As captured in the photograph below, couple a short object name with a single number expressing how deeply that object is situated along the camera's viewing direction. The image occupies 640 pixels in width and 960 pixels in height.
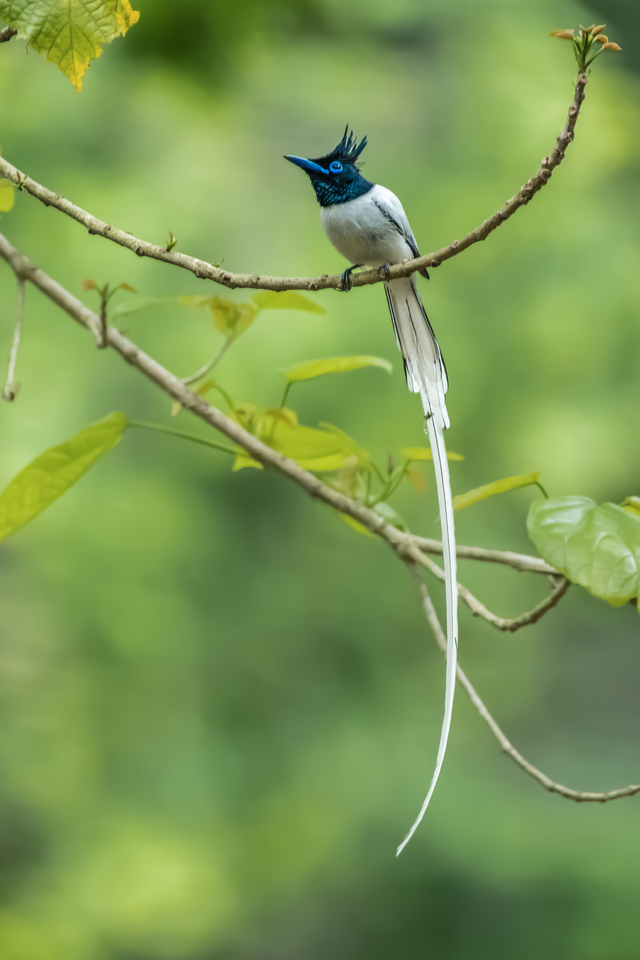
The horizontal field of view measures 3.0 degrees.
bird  7.31
